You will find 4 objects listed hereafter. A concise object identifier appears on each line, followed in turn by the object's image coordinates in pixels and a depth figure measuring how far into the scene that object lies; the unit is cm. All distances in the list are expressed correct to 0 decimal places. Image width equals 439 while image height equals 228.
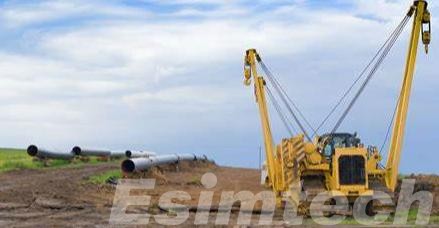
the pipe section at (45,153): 4833
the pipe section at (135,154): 6069
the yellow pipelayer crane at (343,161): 2909
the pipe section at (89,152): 5482
